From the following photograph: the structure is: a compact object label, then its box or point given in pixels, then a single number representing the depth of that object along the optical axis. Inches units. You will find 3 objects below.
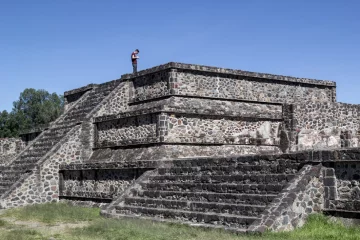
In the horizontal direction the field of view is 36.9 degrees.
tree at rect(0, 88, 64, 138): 2129.7
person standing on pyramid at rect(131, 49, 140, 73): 797.2
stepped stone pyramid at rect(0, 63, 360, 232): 422.0
